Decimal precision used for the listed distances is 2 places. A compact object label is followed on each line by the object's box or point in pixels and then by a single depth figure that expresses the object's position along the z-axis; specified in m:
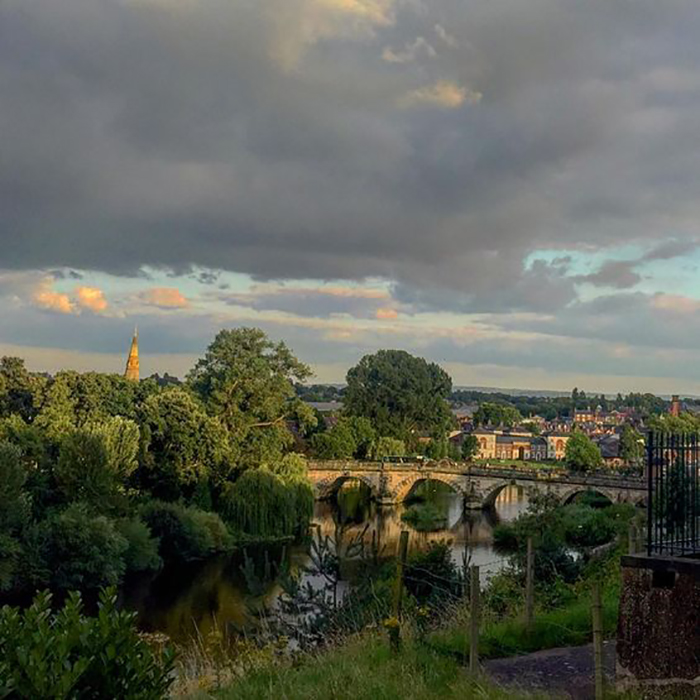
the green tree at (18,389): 42.91
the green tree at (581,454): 72.76
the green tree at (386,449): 66.00
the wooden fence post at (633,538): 10.23
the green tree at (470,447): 96.59
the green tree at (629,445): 96.88
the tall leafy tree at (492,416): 153.75
